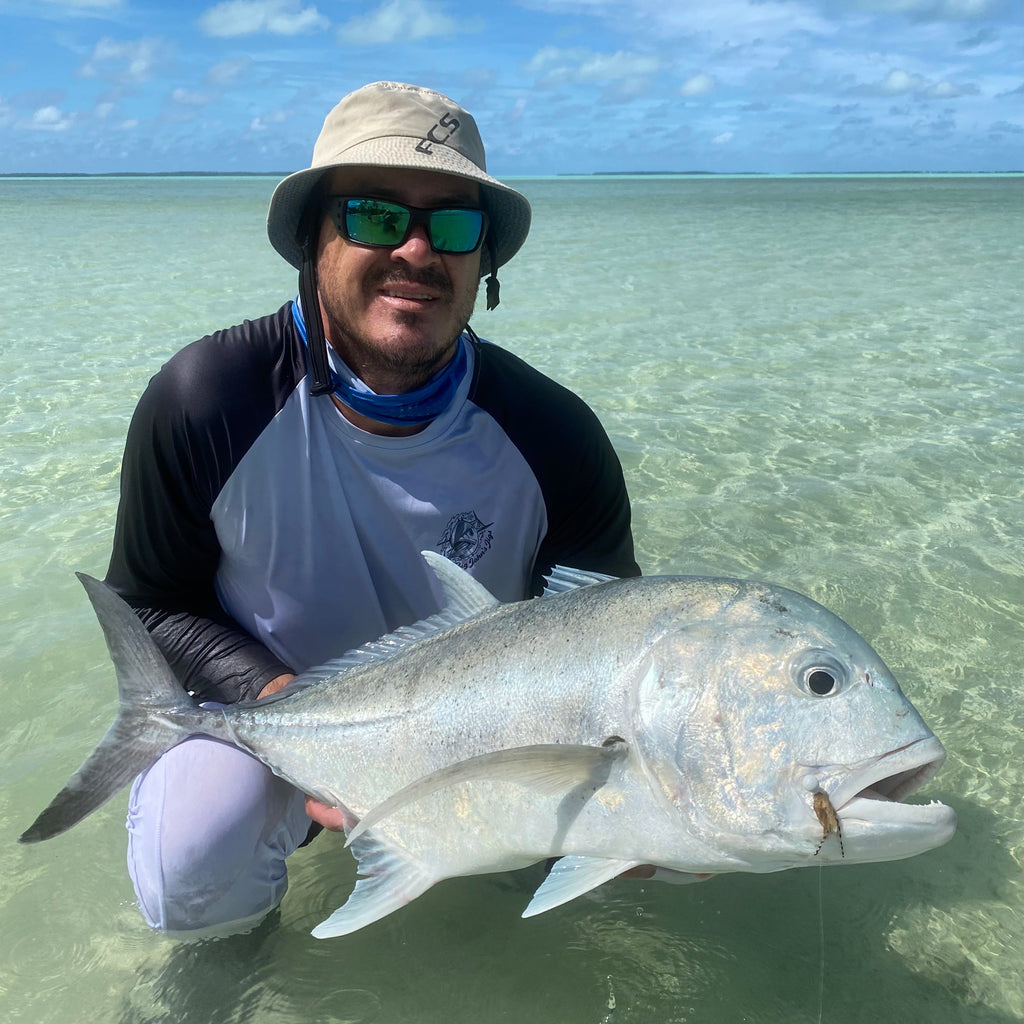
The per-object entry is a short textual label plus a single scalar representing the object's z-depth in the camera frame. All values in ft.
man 2.93
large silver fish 1.99
